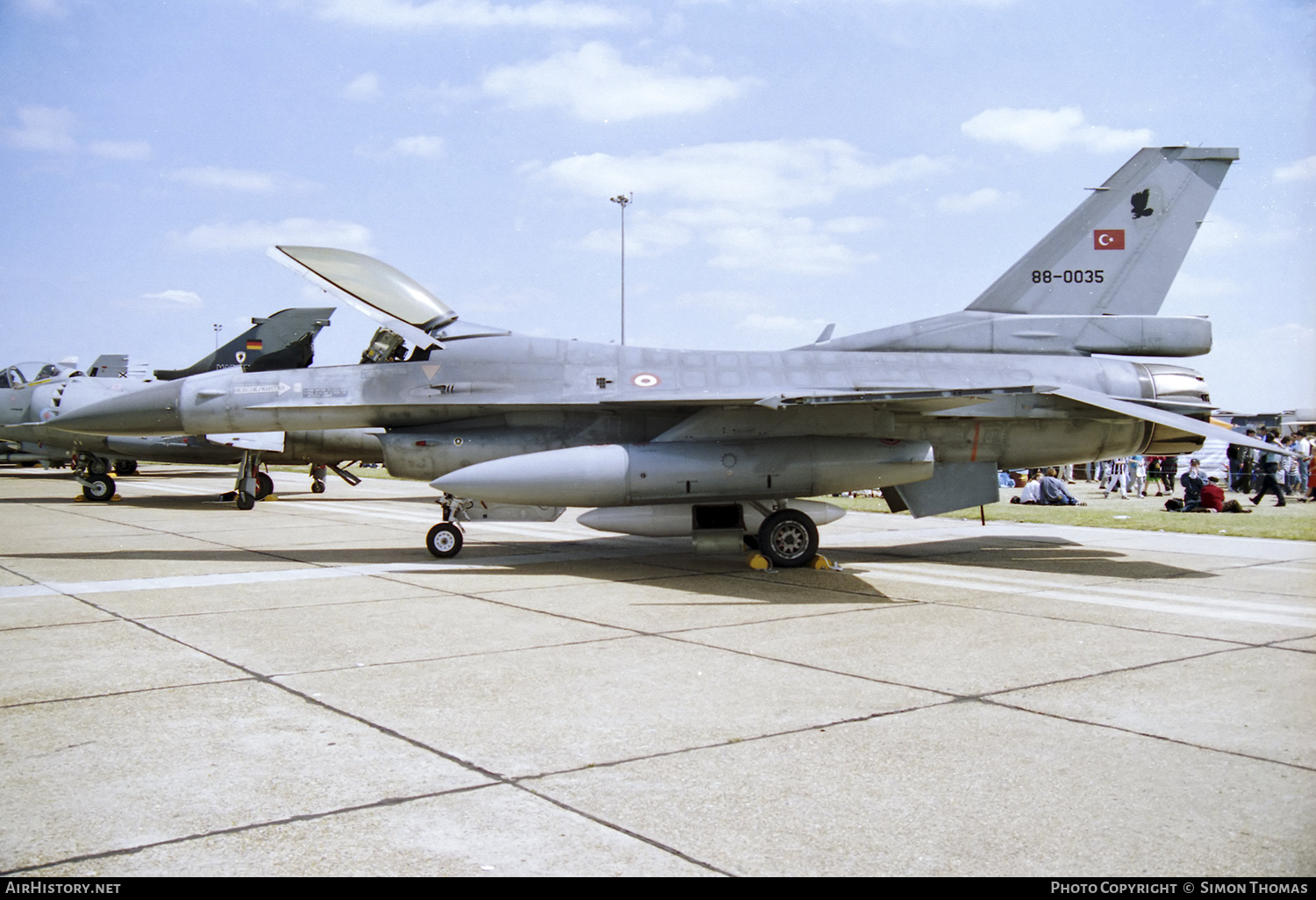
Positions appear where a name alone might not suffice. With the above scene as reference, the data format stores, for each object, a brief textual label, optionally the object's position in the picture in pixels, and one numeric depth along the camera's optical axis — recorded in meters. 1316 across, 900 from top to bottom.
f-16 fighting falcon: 9.91
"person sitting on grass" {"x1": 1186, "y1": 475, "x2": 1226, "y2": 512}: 17.44
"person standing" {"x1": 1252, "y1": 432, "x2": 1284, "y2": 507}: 19.33
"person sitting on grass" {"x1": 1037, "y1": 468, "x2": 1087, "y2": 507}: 18.91
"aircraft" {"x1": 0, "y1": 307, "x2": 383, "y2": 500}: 19.48
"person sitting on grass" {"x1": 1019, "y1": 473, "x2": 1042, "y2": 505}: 19.25
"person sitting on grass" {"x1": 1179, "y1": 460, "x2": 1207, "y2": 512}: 17.80
